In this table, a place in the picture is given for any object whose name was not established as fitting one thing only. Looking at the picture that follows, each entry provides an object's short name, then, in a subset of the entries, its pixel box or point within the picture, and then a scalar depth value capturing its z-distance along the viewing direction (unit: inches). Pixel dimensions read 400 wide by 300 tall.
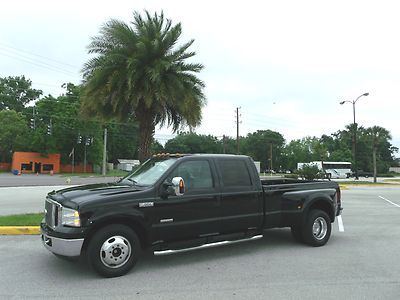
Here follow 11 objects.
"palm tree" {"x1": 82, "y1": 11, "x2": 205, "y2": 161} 511.5
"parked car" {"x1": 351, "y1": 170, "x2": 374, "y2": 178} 3390.7
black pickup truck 231.9
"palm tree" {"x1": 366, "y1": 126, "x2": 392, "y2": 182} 2003.2
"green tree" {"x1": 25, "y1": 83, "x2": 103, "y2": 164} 2421.3
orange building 2409.0
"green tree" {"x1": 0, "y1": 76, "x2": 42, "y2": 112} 3304.6
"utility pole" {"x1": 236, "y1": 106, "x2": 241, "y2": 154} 2370.6
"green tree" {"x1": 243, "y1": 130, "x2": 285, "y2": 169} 4628.4
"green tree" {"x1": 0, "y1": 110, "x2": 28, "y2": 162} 2513.5
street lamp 1744.6
